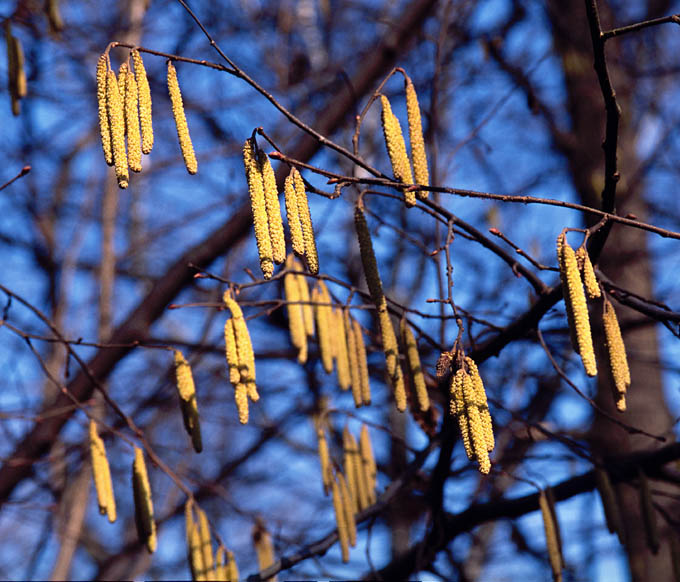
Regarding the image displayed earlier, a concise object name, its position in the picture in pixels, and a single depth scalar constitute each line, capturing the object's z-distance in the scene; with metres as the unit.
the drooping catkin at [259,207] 3.21
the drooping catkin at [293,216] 3.21
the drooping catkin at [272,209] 3.29
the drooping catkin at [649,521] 4.87
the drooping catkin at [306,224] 3.27
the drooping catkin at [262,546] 5.65
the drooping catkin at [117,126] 3.27
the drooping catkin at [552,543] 4.79
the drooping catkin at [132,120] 3.34
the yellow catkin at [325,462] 5.36
